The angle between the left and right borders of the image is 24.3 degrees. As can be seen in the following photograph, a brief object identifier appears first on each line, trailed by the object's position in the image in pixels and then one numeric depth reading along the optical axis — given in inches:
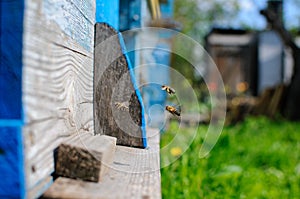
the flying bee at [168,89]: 28.3
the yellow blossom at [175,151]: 45.8
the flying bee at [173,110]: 29.1
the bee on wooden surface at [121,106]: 27.3
